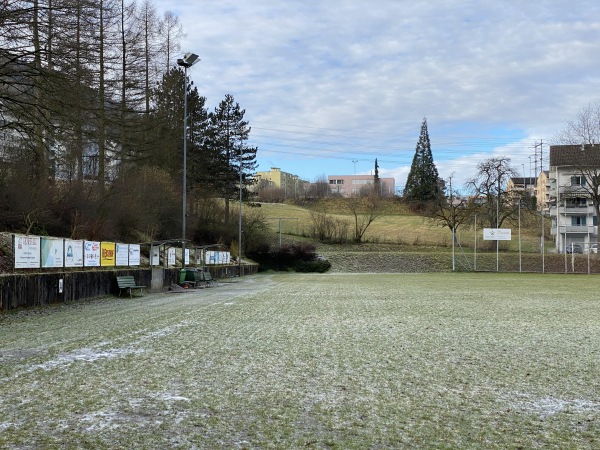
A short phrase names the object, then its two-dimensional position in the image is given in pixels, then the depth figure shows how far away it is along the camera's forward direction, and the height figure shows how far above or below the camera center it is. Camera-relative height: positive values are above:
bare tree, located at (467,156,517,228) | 71.97 +6.06
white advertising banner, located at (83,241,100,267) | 19.75 -0.46
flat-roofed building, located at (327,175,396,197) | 175.48 +18.94
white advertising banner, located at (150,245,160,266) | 26.20 -0.71
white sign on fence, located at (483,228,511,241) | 61.44 +0.78
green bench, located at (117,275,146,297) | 21.16 -1.62
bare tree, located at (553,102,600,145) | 62.11 +10.92
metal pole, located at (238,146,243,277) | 49.00 -2.20
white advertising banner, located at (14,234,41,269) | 15.53 -0.33
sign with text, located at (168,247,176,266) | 30.17 -0.88
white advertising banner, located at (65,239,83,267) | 18.33 -0.43
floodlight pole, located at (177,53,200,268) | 30.33 +9.55
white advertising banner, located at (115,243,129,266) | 22.62 -0.57
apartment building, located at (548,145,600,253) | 67.21 +5.18
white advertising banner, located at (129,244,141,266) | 24.12 -0.61
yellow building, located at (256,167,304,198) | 156.15 +18.28
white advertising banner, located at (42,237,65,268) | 16.86 -0.37
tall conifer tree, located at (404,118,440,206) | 111.16 +12.93
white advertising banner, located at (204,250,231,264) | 39.41 -1.24
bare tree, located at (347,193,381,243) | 79.75 +4.74
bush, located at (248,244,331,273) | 64.38 -1.97
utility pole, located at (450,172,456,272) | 61.85 +2.74
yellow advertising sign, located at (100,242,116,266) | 21.19 -0.50
